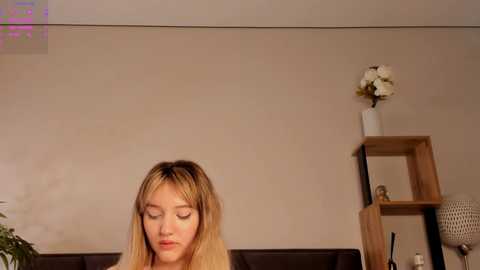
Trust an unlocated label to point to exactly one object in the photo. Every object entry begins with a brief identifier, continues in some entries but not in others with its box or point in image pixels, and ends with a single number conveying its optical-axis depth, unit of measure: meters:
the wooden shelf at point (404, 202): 2.10
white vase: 2.32
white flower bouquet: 2.35
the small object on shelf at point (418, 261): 2.11
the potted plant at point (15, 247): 1.66
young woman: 1.30
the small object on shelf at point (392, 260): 2.05
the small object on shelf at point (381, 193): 2.20
